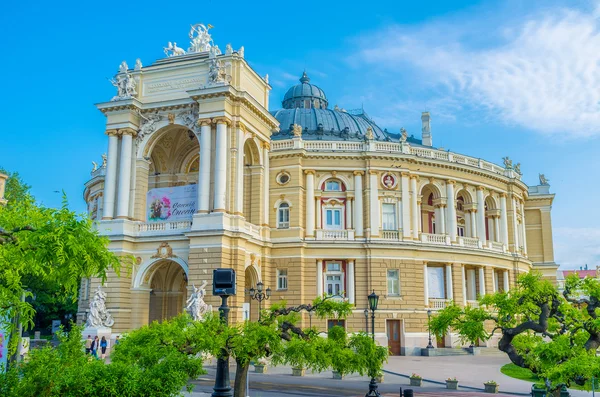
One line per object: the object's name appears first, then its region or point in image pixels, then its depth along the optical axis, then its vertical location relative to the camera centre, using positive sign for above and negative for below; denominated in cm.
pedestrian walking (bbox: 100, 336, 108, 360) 3616 -208
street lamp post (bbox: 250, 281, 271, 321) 3309 +86
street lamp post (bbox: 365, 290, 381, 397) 2030 -260
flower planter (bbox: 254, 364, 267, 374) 3234 -308
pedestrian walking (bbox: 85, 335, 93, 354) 3637 -206
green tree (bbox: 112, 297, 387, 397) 1595 -96
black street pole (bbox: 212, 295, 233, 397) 1335 -142
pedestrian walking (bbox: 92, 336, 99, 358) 3478 -209
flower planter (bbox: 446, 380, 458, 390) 2680 -315
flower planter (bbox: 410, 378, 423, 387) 2786 -317
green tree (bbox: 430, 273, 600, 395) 1591 -32
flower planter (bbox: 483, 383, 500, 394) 2603 -319
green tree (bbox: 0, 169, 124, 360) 1145 +109
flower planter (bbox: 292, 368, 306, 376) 3077 -306
